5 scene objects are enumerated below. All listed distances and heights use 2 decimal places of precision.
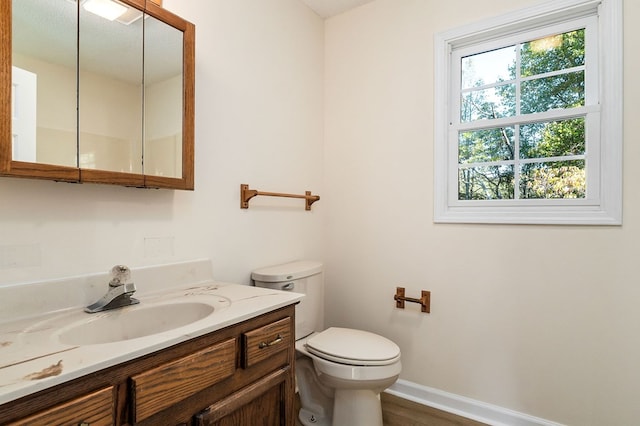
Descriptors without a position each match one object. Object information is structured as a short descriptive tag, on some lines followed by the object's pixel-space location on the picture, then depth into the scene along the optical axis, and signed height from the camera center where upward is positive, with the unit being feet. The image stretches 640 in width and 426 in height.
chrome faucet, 3.52 -0.85
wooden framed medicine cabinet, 3.16 +1.30
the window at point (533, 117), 5.12 +1.64
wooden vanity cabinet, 2.17 -1.40
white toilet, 4.98 -2.25
